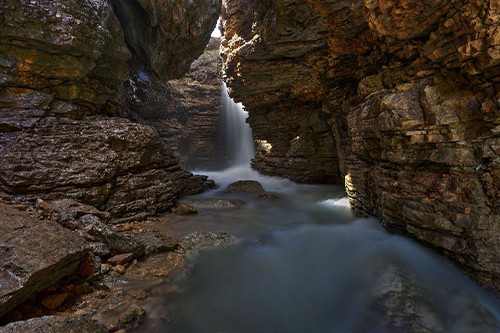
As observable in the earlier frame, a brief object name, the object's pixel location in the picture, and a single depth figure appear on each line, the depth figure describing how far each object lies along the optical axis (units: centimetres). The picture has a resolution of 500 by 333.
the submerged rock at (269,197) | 1098
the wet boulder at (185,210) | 792
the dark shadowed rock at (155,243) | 487
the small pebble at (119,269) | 407
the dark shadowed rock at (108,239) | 445
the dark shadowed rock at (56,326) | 221
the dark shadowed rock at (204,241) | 540
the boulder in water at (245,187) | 1251
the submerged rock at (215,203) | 917
